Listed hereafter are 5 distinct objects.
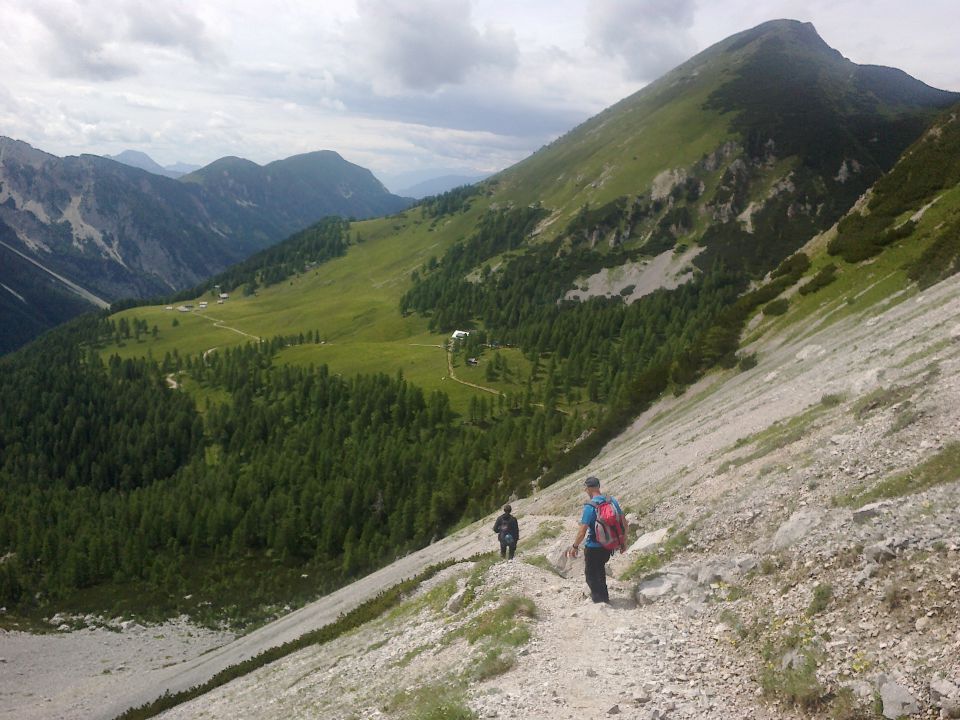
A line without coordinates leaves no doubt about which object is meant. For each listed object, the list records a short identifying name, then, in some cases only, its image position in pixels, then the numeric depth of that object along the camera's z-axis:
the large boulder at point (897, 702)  10.18
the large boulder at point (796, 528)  16.41
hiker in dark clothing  26.20
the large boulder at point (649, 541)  21.22
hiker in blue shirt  17.86
